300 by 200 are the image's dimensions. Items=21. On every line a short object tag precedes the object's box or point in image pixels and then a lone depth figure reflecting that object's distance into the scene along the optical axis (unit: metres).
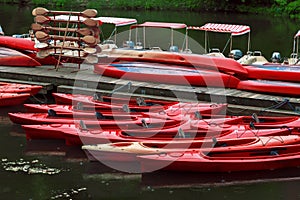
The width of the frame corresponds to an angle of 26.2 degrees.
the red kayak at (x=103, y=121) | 17.89
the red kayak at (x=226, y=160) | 15.66
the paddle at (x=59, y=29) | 22.64
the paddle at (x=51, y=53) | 22.67
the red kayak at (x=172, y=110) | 18.50
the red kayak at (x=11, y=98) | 21.03
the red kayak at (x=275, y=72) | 20.61
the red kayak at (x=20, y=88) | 21.42
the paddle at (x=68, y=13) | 22.53
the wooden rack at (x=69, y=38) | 22.62
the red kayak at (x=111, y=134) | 17.03
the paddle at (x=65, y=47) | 22.62
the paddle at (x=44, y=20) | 23.28
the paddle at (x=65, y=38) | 22.50
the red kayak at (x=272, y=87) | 20.03
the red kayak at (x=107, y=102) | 19.38
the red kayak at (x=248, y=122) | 17.64
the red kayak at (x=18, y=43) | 24.34
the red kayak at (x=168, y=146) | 16.12
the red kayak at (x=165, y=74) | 20.98
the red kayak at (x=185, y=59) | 21.23
